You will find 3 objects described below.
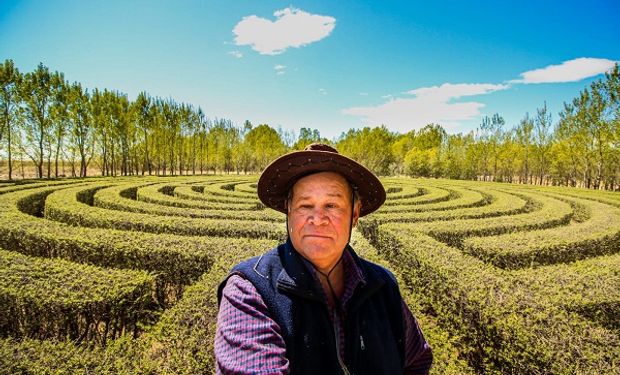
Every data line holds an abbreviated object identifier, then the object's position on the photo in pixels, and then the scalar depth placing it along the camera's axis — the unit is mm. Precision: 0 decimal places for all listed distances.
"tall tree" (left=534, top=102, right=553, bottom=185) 39656
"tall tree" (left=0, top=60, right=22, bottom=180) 23891
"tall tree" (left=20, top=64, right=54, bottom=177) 25703
